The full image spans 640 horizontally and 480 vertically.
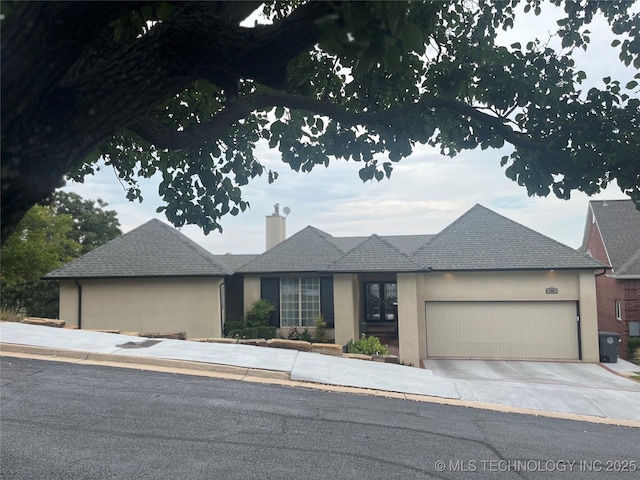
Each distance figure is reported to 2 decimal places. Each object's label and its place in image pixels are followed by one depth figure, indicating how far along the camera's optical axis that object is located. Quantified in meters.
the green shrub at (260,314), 18.93
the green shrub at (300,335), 18.41
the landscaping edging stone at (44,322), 14.45
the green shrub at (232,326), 18.90
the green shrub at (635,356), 17.07
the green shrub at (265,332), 18.41
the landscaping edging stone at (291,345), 12.89
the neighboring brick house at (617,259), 20.02
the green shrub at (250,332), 18.09
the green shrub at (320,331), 18.45
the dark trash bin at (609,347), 16.67
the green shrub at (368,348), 13.99
